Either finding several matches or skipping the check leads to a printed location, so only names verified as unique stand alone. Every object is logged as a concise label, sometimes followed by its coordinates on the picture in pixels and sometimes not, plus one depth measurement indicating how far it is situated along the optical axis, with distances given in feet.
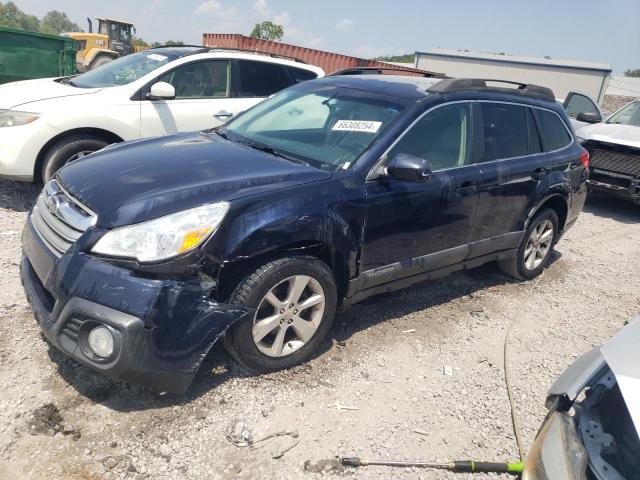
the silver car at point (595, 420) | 5.90
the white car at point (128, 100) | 17.03
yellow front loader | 70.59
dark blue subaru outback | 8.46
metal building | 102.17
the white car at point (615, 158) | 26.40
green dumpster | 31.14
